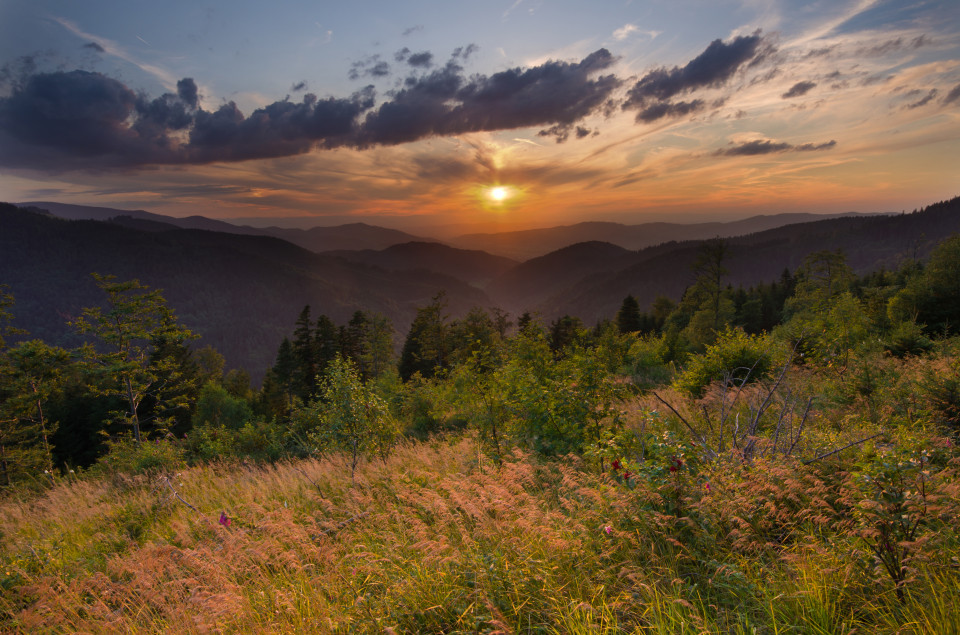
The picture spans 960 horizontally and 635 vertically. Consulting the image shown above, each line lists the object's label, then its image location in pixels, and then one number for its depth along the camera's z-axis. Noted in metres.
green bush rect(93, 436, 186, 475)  10.75
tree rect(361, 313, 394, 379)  46.81
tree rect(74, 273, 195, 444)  19.02
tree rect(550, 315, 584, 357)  49.80
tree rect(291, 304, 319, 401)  40.88
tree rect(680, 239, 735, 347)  32.09
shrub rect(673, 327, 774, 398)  11.41
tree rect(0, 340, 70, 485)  23.16
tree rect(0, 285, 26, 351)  22.39
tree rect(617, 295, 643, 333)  54.44
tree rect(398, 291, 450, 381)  42.34
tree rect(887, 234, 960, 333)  15.20
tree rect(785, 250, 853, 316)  37.91
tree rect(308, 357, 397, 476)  8.48
